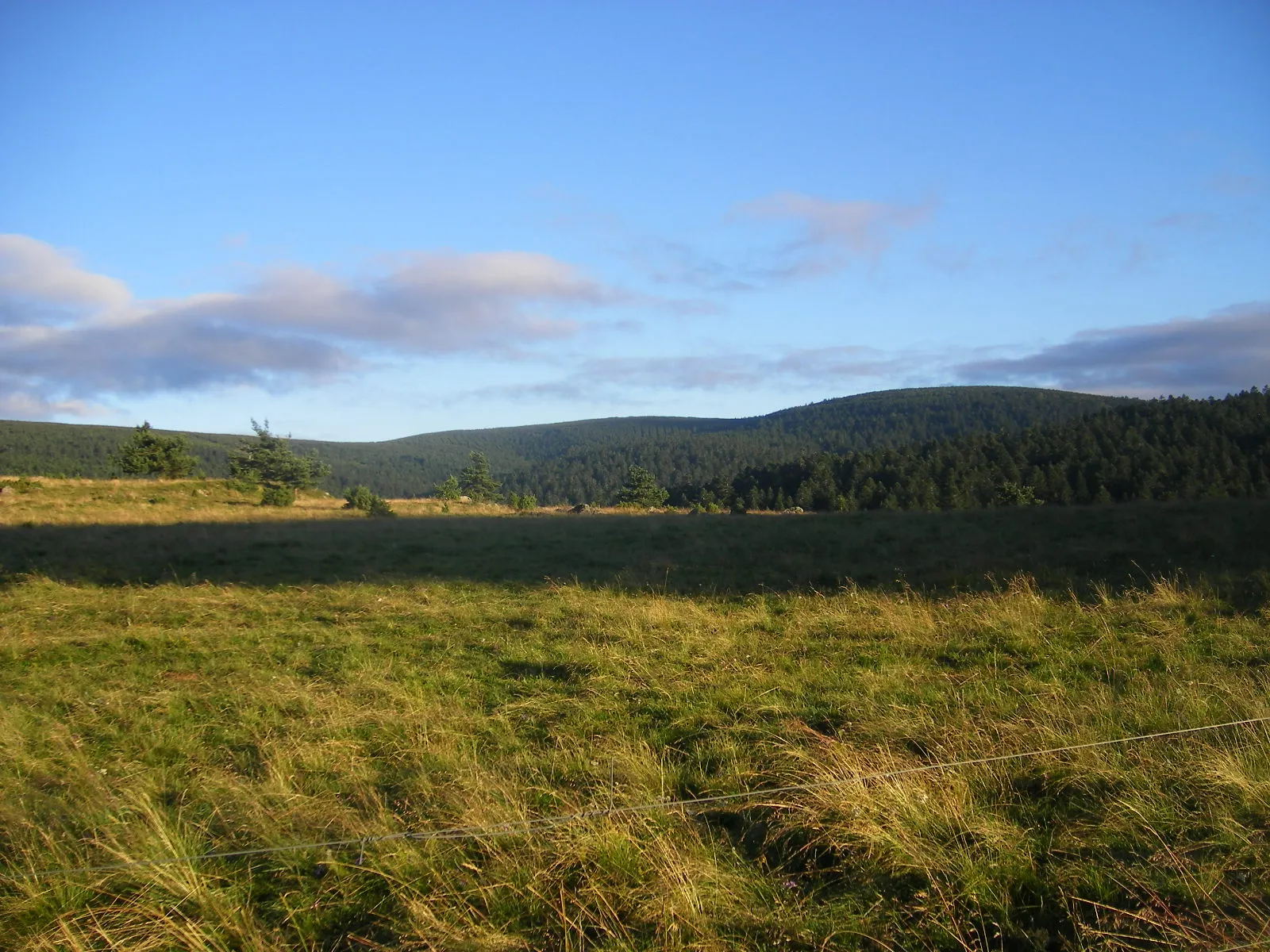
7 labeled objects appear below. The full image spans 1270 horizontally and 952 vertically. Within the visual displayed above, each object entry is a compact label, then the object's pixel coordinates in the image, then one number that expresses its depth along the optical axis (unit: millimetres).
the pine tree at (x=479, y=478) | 90125
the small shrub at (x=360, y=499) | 35438
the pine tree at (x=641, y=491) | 66812
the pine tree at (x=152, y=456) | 47375
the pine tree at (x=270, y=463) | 49091
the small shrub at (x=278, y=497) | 33750
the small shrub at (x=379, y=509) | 32062
